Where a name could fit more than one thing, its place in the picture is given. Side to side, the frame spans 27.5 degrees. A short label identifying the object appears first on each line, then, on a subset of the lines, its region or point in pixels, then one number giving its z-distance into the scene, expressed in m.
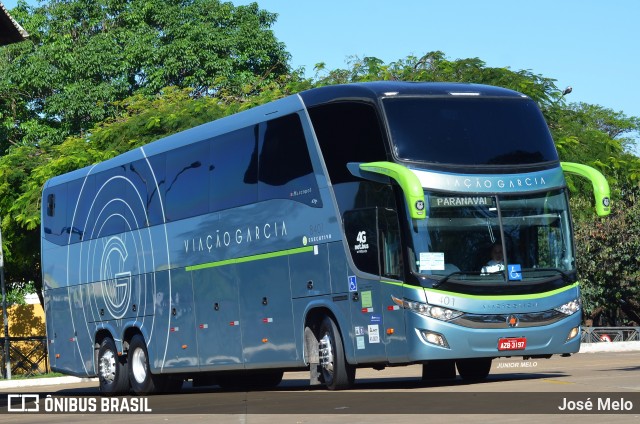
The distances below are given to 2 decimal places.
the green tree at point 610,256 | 47.81
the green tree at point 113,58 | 53.28
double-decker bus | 17.33
